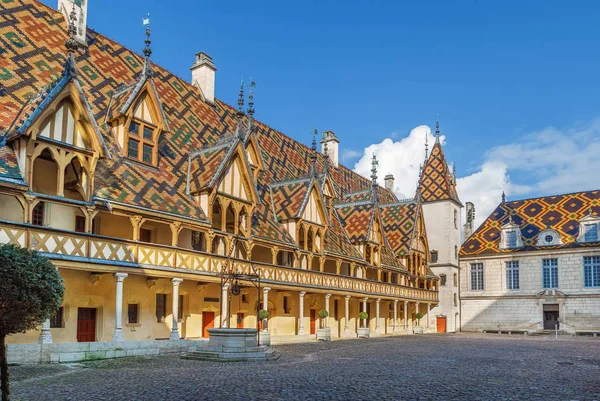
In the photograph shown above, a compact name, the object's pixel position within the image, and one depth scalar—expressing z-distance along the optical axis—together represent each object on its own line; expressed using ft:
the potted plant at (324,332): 99.04
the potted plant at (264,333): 80.89
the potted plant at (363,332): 113.60
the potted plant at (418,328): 143.39
